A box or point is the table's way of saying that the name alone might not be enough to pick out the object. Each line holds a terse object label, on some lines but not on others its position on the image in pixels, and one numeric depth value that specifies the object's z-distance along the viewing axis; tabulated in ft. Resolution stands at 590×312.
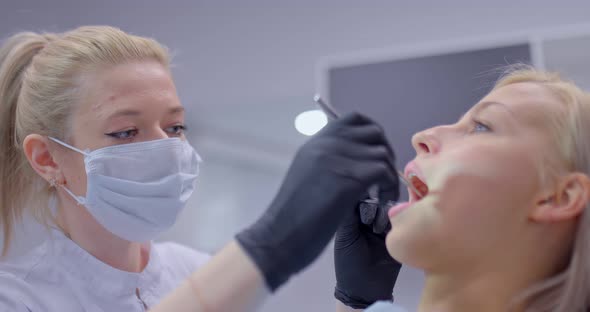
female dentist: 4.47
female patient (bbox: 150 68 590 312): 3.09
